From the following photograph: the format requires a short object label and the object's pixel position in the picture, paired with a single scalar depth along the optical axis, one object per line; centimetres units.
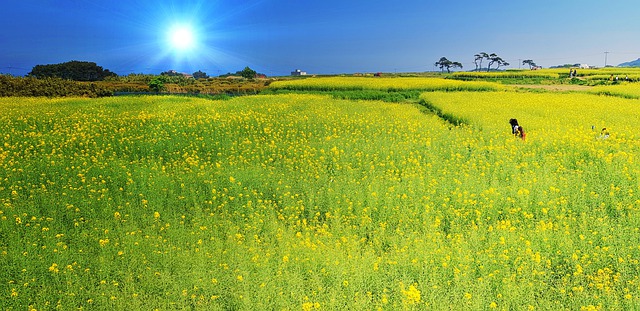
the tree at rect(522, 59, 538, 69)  15032
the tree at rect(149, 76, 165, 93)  5802
